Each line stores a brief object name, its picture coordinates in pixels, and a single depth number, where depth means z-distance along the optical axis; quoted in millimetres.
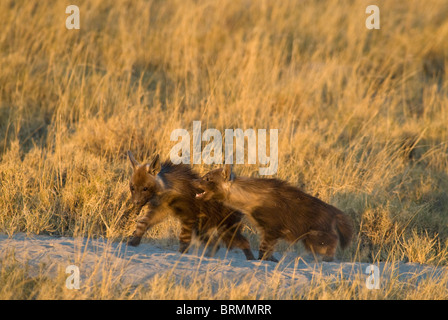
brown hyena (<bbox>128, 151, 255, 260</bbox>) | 13203
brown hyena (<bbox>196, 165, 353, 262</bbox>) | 13117
